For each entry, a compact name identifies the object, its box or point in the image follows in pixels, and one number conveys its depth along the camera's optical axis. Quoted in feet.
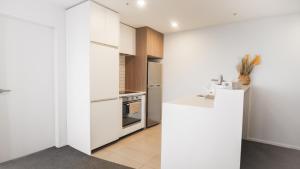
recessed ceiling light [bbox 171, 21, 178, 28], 11.46
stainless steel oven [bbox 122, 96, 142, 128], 10.95
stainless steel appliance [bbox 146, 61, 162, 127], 12.96
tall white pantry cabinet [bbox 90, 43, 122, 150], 8.54
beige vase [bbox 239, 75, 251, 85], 10.37
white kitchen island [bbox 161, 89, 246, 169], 5.13
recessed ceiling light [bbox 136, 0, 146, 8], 8.31
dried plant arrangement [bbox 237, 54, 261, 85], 10.41
